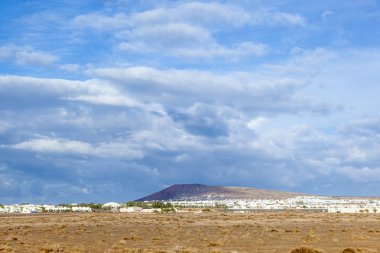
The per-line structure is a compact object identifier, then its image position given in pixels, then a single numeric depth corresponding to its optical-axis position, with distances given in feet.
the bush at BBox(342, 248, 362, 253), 116.11
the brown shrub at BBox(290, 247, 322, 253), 115.44
